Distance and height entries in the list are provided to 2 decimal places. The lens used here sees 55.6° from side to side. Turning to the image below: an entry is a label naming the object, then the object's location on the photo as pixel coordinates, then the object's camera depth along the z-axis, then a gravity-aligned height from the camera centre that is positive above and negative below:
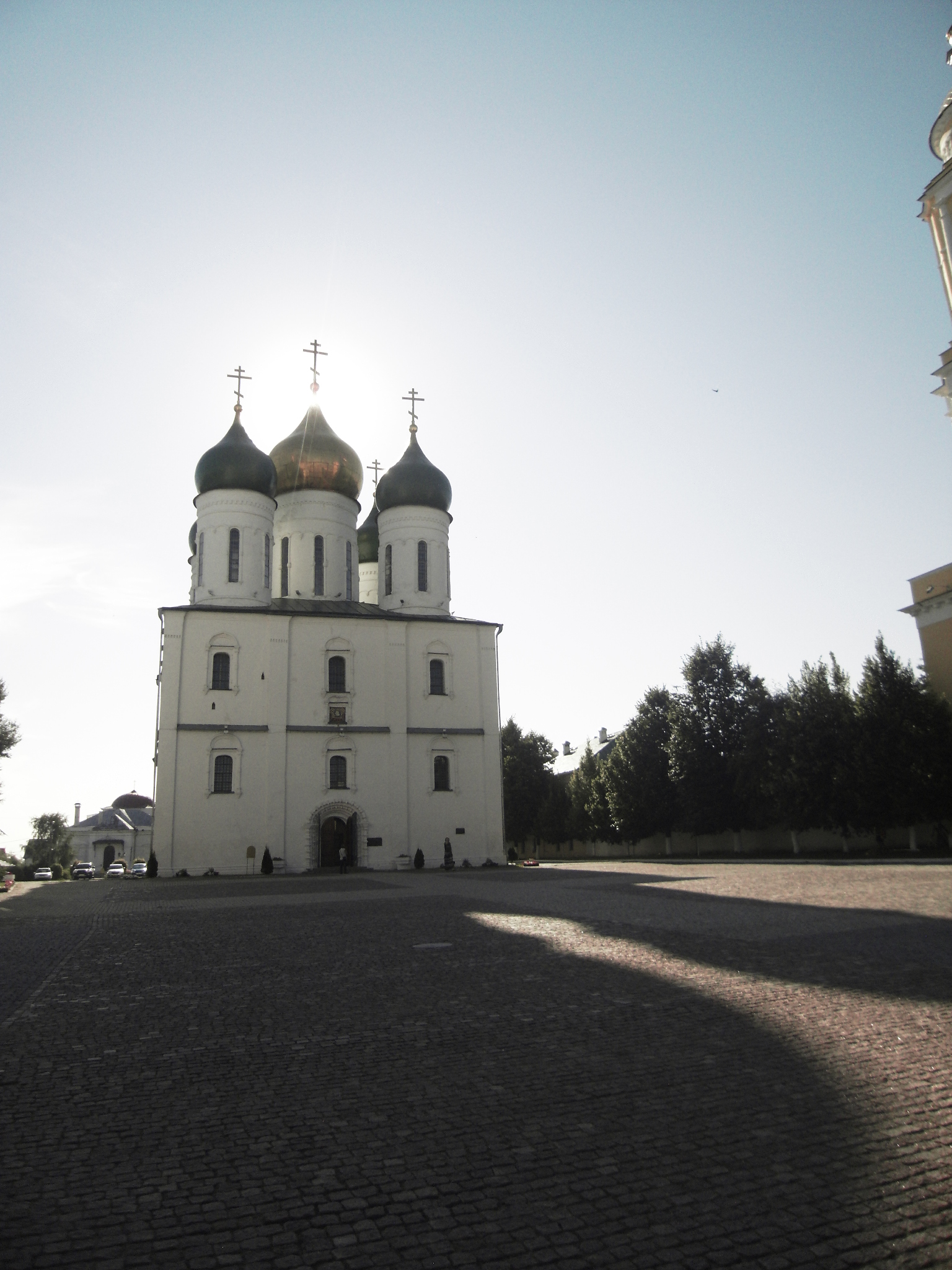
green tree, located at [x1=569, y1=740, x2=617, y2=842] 50.66 +3.76
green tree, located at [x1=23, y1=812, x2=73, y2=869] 83.12 +4.64
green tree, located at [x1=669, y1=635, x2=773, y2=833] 39.97 +5.43
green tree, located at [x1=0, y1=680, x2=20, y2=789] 32.41 +5.59
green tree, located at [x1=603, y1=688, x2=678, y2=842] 45.47 +4.53
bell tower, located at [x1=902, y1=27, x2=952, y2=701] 32.19 +8.26
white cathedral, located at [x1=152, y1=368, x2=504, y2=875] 35.62 +7.68
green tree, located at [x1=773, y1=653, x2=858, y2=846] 33.25 +3.88
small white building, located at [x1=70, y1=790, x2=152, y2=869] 93.94 +5.19
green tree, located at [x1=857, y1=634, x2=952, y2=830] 30.53 +3.67
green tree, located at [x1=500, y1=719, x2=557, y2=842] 62.12 +6.32
